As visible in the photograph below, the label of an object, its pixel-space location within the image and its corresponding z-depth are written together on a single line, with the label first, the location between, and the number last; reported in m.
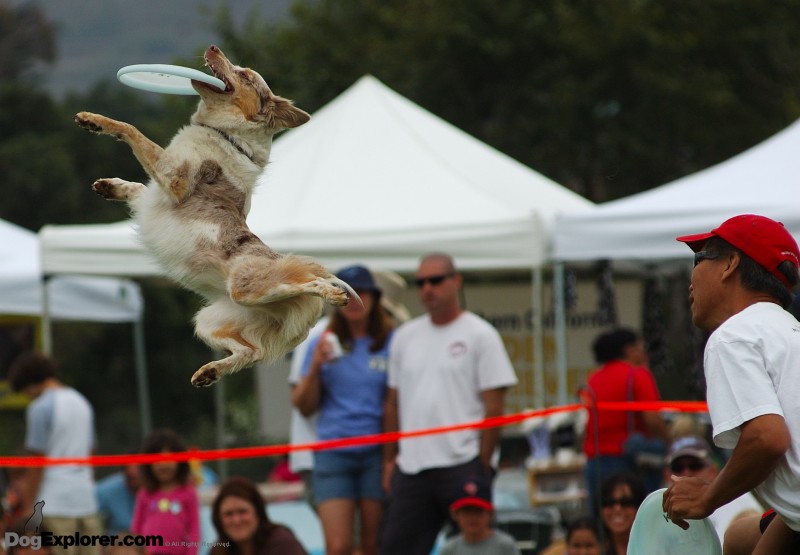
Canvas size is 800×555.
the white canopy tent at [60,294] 21.17
